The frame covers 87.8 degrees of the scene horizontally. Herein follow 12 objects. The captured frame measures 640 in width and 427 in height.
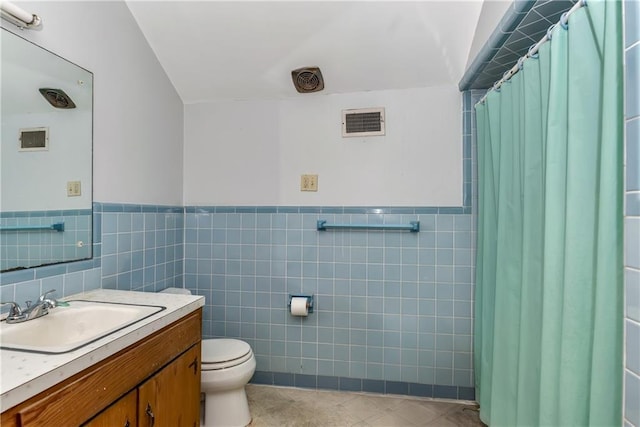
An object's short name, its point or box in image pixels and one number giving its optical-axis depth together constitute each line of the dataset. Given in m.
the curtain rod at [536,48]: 0.97
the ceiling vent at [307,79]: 2.05
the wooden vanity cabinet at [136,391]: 0.80
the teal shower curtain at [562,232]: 0.83
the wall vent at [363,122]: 2.16
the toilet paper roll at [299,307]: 2.13
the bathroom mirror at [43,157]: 1.23
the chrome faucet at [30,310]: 1.13
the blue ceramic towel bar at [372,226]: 2.10
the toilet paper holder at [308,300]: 2.19
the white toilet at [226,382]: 1.71
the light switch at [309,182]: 2.23
